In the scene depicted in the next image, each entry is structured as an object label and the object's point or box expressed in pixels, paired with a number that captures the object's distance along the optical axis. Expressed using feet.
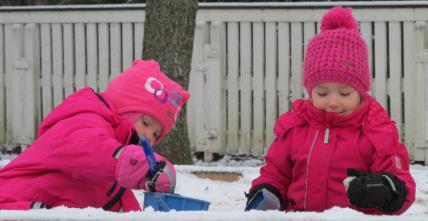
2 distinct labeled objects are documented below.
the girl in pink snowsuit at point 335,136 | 17.90
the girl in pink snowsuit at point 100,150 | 16.97
